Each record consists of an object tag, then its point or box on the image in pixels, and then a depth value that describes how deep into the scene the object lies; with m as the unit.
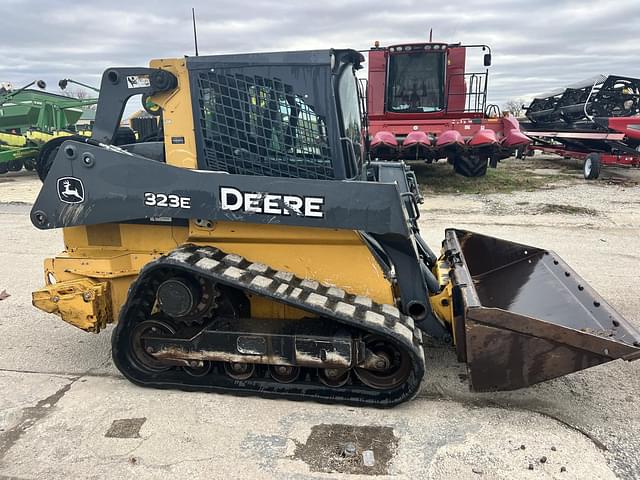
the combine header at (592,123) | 14.61
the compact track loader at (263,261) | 3.25
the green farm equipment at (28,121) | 16.62
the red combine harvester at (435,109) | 12.53
